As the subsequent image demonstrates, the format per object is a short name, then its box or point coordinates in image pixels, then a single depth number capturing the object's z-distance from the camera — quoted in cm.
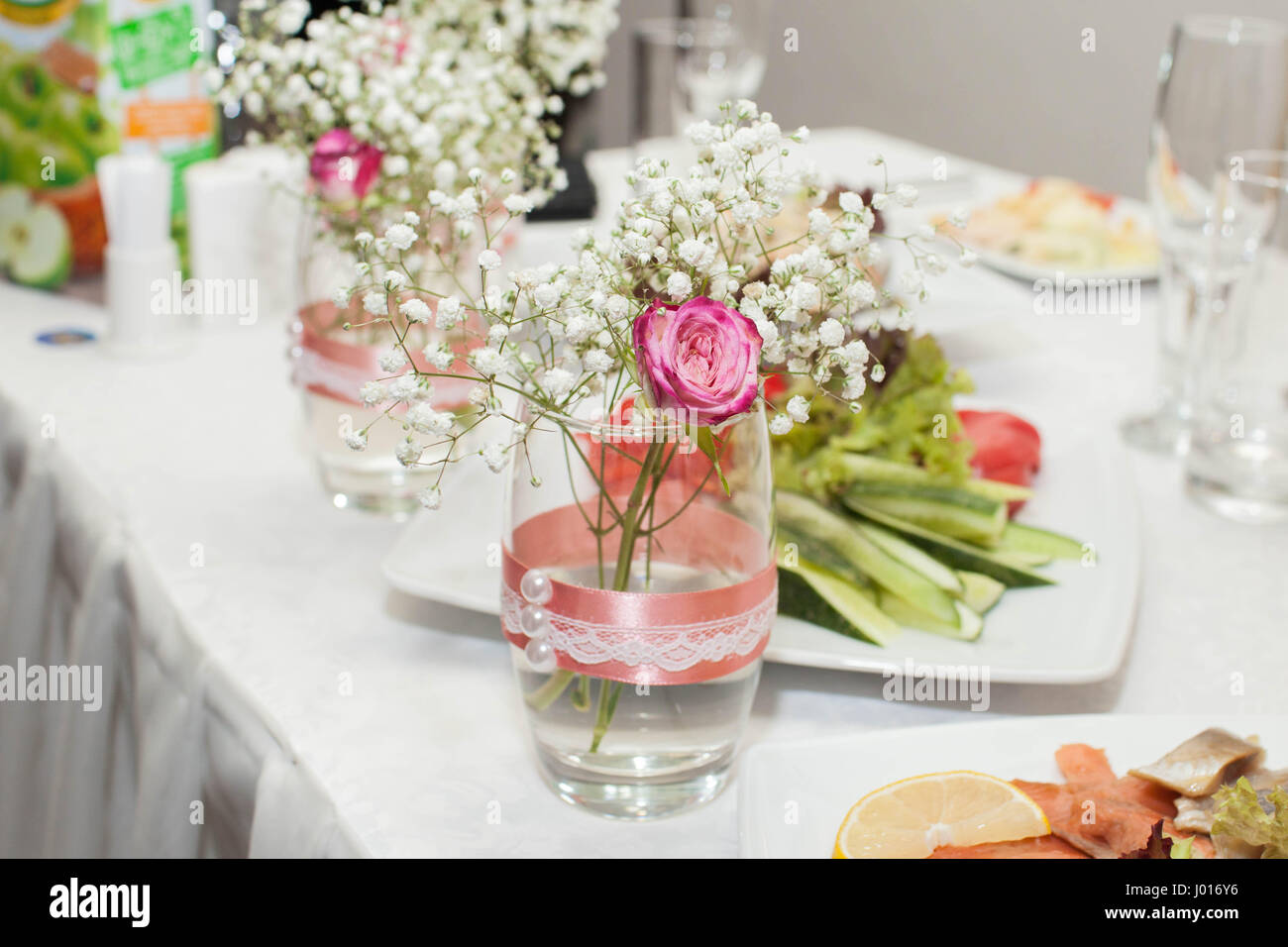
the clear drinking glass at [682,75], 191
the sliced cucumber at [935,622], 95
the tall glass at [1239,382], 113
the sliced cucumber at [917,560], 98
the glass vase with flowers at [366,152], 112
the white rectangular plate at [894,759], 73
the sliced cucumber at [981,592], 100
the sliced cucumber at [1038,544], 108
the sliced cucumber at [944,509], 106
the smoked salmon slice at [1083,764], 78
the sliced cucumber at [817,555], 98
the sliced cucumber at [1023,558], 106
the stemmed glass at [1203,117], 125
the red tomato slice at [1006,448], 121
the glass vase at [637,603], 73
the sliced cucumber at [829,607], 94
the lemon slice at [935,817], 70
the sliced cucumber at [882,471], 108
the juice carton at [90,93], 154
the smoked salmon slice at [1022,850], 70
